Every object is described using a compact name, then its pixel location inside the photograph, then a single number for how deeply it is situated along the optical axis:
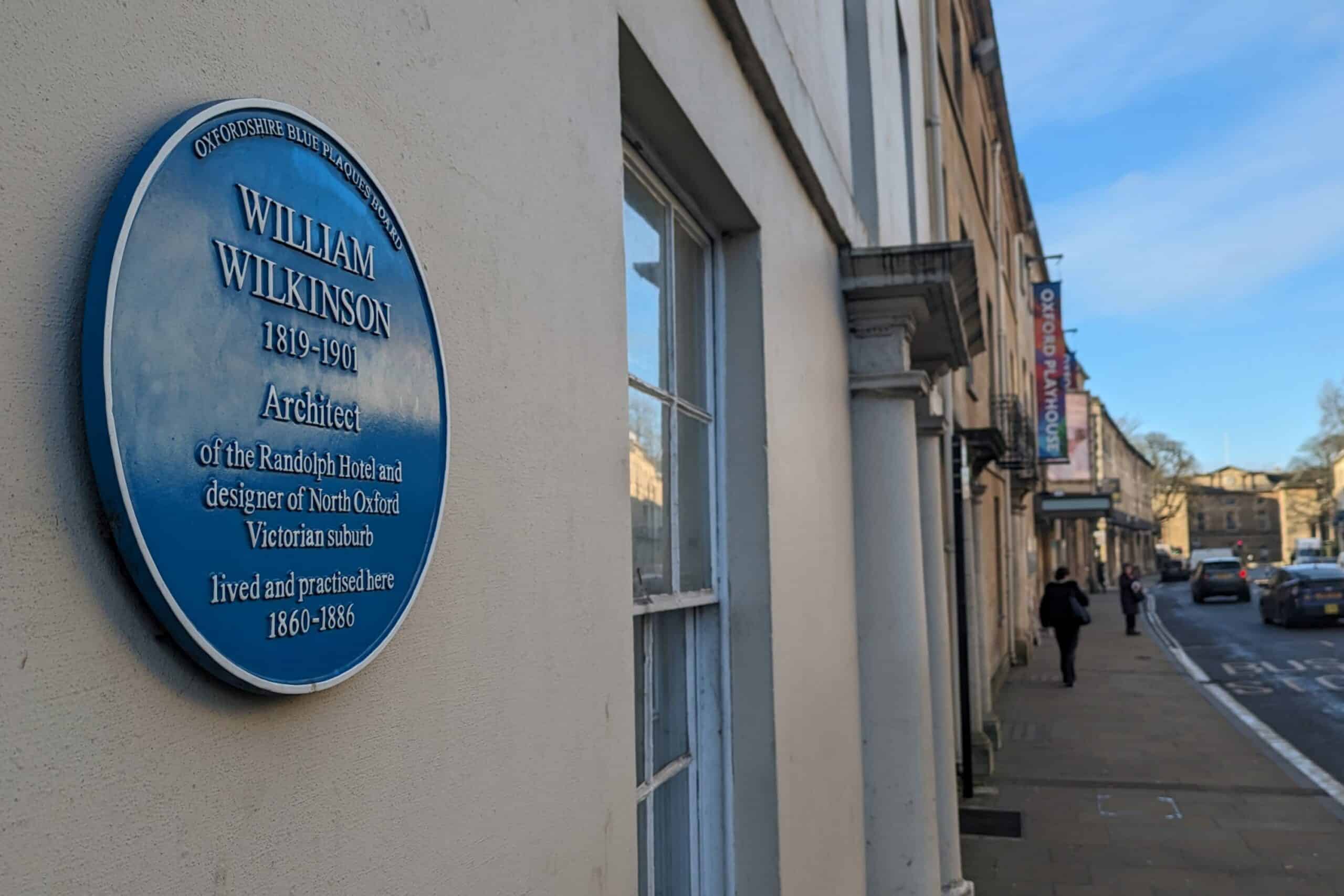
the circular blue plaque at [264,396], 1.12
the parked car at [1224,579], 41.69
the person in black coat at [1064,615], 17.22
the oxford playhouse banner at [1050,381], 27.84
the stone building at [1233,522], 121.75
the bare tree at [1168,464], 104.56
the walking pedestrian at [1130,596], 28.20
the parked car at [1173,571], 66.25
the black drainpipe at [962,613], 10.08
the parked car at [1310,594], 27.36
